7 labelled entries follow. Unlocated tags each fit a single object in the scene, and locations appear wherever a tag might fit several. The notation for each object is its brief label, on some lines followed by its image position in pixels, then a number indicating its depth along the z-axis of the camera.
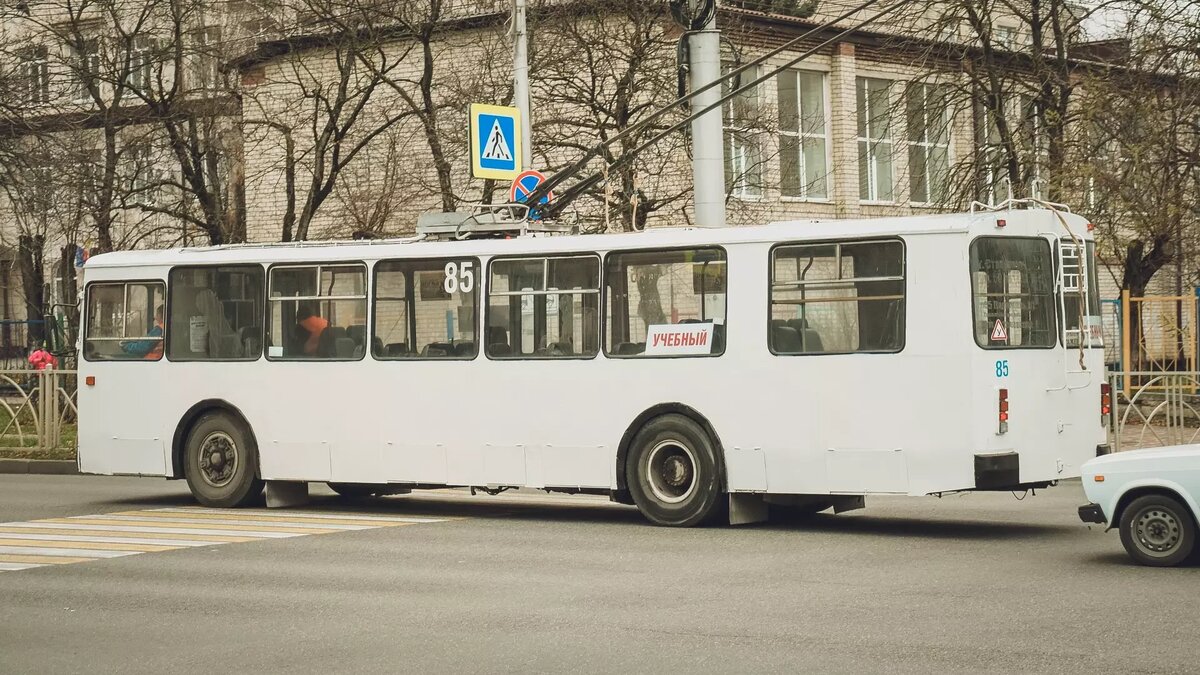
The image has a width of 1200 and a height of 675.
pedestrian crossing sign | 22.05
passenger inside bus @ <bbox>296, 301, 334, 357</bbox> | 17.59
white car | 11.61
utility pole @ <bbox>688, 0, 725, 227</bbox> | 21.53
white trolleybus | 14.19
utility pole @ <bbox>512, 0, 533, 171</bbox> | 22.42
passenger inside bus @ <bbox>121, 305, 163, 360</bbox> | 18.55
